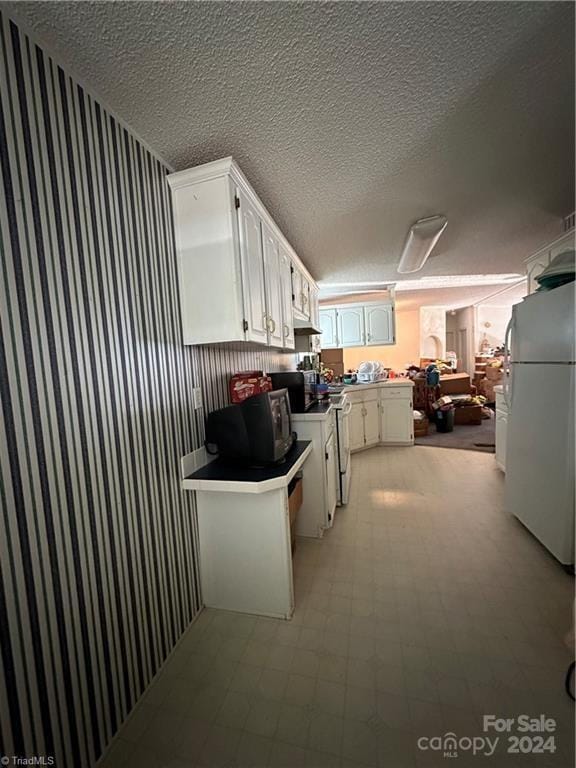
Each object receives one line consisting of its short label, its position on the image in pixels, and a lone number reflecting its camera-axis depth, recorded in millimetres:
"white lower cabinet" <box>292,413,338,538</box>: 2150
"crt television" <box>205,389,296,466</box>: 1510
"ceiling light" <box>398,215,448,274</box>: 2182
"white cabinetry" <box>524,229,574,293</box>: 2256
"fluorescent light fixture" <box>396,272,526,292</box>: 4152
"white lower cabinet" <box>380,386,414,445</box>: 4273
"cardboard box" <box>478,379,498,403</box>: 6340
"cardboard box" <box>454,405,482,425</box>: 5223
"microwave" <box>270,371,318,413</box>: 2246
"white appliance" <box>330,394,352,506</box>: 2584
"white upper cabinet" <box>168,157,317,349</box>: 1382
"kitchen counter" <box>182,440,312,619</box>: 1462
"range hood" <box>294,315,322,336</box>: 2830
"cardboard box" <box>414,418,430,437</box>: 4691
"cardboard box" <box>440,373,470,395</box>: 5922
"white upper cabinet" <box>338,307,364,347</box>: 4758
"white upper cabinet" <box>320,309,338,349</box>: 4852
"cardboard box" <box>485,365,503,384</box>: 6219
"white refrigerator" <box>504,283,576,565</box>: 1655
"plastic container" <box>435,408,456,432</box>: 4855
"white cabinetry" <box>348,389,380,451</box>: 4059
